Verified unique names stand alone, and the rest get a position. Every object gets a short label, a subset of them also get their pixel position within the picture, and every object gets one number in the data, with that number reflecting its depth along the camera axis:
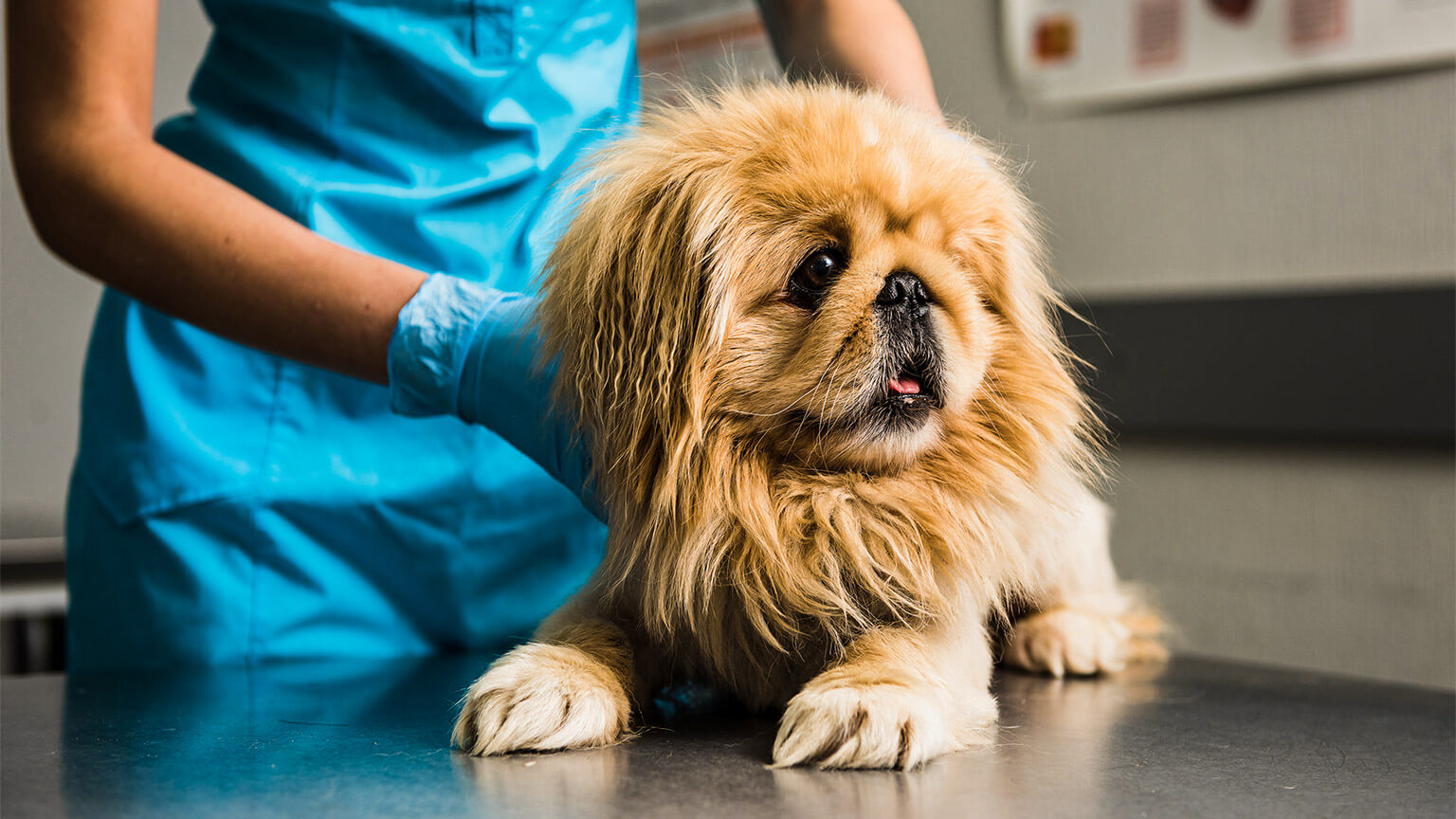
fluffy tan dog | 0.86
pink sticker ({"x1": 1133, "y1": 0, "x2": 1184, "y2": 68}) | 2.02
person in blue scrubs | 1.28
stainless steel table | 0.71
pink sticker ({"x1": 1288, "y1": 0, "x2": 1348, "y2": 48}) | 1.84
